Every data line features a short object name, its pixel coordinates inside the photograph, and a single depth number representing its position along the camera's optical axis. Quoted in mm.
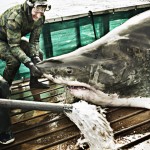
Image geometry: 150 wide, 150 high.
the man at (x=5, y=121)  2984
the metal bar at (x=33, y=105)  2115
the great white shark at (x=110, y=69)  3277
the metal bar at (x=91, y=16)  6307
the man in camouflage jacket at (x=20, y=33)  3920
